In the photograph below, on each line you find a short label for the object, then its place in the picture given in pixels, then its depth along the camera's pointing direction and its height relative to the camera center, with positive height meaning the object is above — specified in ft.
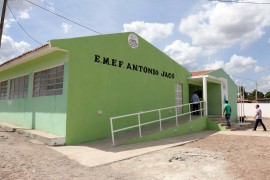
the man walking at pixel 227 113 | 33.41 -2.59
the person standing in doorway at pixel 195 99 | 36.67 +0.02
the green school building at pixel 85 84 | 22.13 +2.26
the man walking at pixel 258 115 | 34.27 -3.03
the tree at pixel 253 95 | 165.70 +3.86
